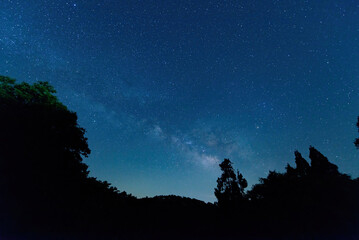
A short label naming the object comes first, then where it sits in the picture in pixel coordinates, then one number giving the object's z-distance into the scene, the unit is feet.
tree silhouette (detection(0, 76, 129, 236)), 36.55
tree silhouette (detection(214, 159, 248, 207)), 106.73
